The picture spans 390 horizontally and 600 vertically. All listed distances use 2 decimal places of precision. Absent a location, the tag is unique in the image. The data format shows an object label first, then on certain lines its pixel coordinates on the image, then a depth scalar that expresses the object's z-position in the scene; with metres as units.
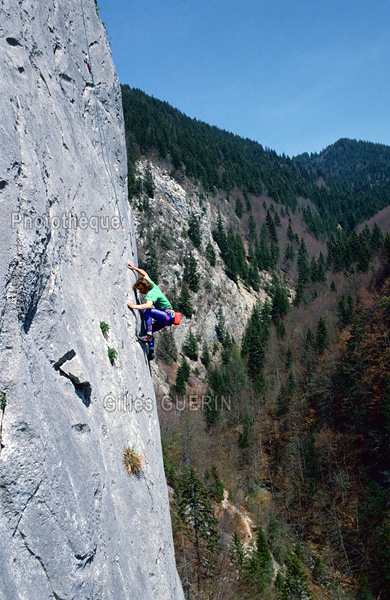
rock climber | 10.16
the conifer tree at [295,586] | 29.94
